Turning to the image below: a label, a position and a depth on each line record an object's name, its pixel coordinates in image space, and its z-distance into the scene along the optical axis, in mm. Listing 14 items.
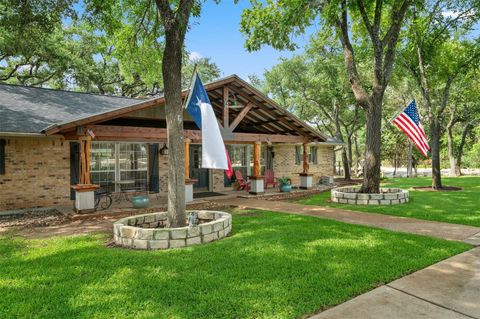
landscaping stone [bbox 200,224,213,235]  5840
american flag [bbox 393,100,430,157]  11391
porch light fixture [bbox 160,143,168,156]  13047
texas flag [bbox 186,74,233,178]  6109
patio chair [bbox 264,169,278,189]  15695
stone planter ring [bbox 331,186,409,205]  9891
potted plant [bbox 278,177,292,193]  13688
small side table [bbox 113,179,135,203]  11312
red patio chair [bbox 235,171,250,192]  14305
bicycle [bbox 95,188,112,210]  9602
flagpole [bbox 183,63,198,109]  6535
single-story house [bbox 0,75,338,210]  9523
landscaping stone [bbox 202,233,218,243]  5846
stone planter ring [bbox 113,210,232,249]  5527
